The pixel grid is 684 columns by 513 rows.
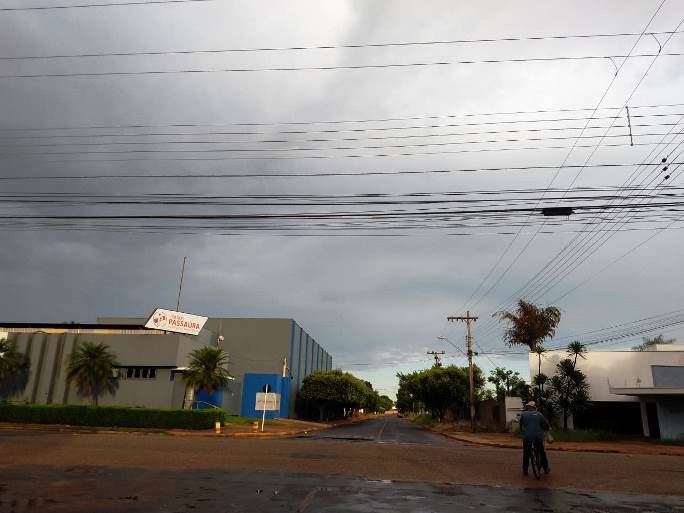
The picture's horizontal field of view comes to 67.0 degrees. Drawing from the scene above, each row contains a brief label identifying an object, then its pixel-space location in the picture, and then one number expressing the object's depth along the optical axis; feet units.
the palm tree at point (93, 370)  129.39
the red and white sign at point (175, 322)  142.82
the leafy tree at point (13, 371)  136.67
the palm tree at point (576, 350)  124.67
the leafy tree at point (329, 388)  210.59
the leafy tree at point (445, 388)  199.72
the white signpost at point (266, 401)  103.19
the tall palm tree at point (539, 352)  126.82
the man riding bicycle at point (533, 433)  42.19
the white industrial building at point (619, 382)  119.55
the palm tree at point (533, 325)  157.69
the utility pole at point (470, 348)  146.51
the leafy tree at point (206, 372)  133.49
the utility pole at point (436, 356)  301.30
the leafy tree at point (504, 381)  149.44
